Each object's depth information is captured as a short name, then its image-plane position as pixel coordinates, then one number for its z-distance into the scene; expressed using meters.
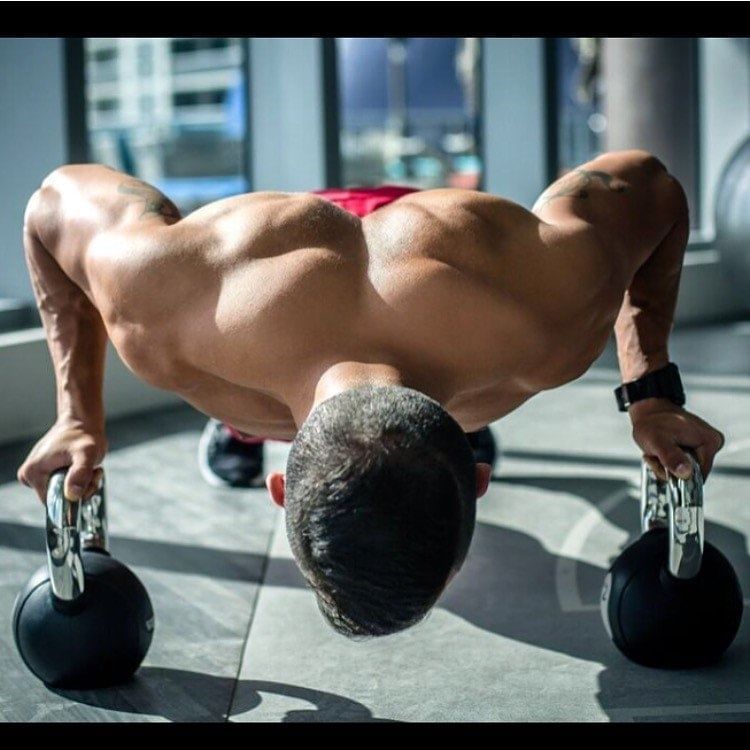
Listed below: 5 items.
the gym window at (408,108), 10.28
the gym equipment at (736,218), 4.59
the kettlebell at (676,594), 1.79
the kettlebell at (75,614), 1.76
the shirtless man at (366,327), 1.52
